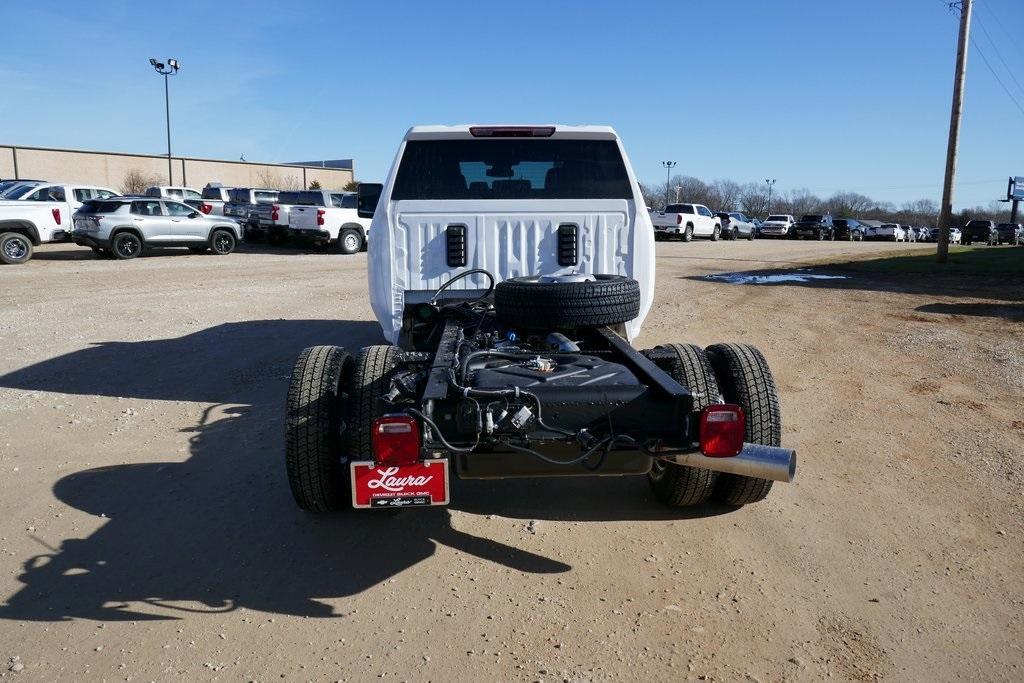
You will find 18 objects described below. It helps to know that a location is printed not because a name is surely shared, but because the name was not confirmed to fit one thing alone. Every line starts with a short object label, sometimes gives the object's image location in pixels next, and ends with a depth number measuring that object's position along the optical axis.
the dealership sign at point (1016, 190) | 63.81
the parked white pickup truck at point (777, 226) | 46.22
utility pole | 21.75
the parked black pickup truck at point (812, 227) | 46.19
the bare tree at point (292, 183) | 60.75
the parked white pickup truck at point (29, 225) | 17.89
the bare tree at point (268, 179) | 58.94
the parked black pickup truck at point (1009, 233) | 54.25
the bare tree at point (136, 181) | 47.97
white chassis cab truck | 3.11
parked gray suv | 19.09
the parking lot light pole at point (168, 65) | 40.25
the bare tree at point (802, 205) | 119.96
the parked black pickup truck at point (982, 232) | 53.78
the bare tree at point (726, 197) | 111.13
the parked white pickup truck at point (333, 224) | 22.16
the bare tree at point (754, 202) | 116.86
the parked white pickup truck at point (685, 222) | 34.56
